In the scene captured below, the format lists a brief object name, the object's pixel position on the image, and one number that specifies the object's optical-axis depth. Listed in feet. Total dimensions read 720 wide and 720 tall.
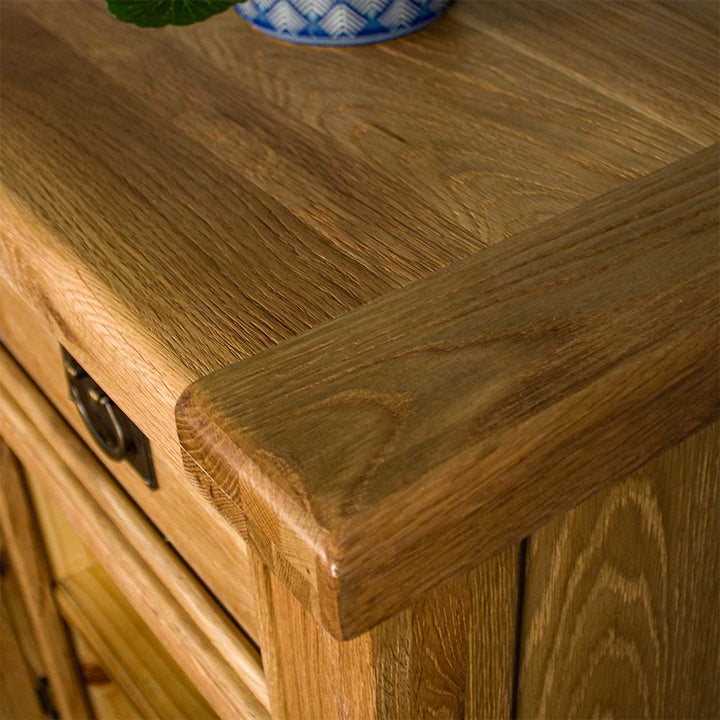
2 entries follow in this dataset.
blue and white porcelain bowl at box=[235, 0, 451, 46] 2.85
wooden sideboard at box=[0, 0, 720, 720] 2.03
